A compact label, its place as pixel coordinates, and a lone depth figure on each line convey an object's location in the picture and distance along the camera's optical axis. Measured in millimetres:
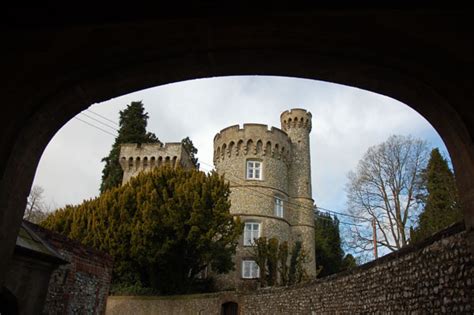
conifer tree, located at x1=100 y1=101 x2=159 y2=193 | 33094
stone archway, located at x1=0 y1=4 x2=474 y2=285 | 2297
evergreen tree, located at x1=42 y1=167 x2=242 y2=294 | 19688
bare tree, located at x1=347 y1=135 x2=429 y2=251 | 20641
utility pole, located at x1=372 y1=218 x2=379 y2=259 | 19408
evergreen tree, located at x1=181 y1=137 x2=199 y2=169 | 37544
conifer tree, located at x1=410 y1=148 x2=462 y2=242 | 16047
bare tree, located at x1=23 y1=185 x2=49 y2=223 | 30769
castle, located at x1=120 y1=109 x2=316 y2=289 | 27188
